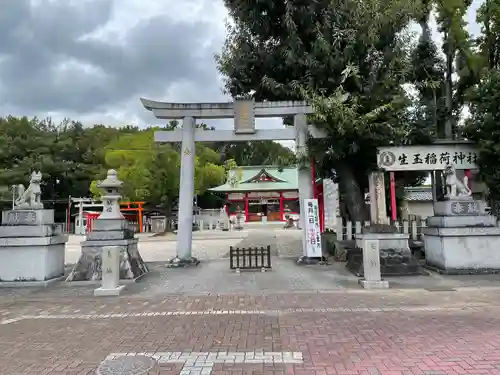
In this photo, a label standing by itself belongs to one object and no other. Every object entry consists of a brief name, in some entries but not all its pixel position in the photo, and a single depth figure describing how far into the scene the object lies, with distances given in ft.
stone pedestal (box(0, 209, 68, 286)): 33.47
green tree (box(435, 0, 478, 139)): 45.60
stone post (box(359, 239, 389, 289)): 29.04
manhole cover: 13.94
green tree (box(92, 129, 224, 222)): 87.97
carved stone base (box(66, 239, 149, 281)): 34.17
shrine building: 135.03
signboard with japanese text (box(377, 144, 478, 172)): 42.37
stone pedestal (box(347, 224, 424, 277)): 34.06
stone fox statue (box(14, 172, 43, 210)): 34.76
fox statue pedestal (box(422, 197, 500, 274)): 34.27
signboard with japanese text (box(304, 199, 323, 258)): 40.32
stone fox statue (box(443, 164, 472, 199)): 35.73
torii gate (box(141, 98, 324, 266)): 41.81
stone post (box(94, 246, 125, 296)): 28.84
